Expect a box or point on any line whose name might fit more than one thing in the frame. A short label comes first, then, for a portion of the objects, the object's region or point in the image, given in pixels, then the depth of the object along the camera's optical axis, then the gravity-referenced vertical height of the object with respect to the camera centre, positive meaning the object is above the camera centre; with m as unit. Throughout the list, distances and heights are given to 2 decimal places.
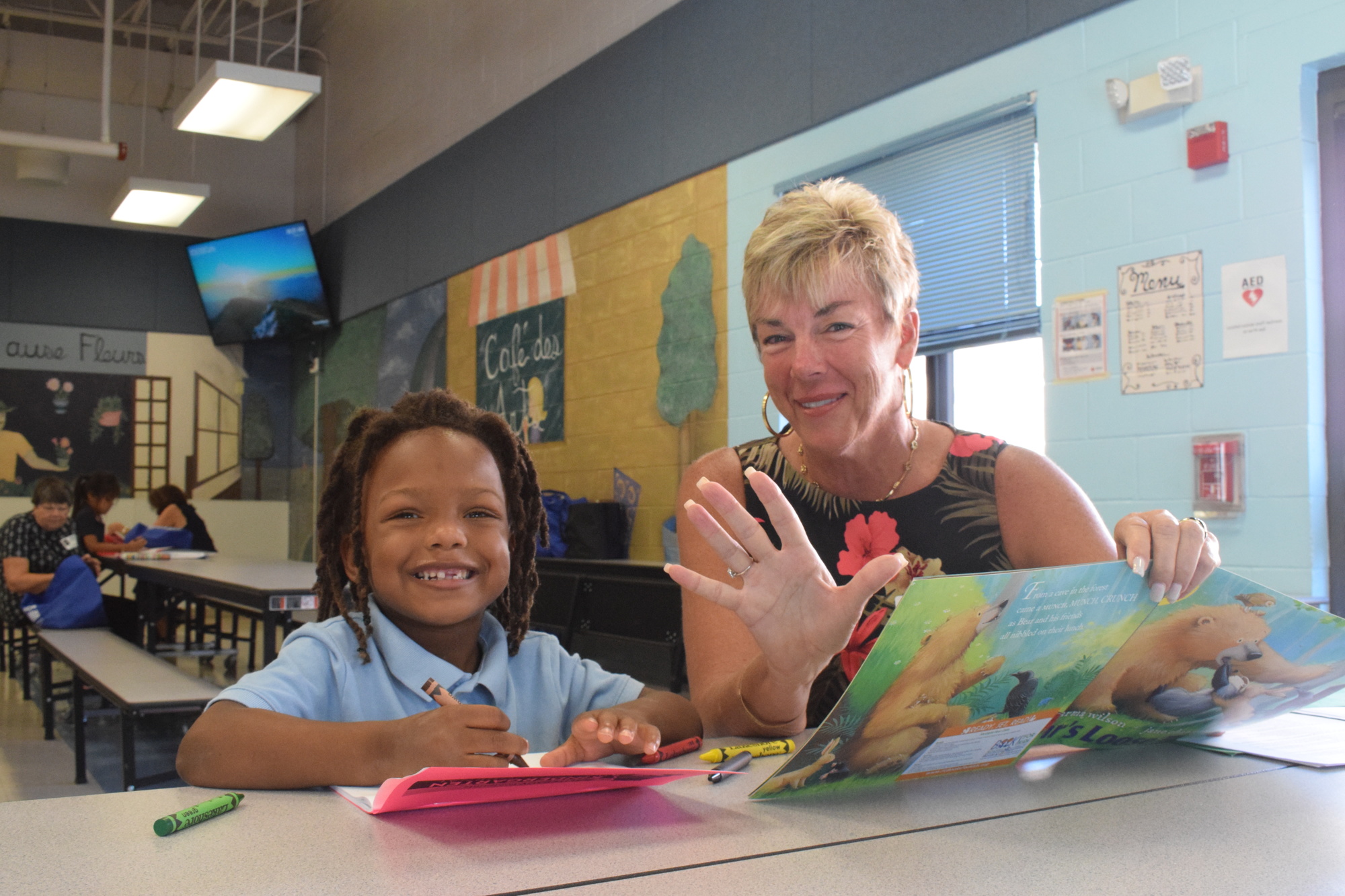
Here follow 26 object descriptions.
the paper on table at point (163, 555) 5.99 -0.39
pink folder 0.78 -0.24
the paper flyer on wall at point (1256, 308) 2.67 +0.44
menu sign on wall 2.84 +0.43
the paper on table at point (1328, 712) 1.34 -0.29
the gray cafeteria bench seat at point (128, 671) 3.16 -0.63
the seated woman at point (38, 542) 5.29 -0.29
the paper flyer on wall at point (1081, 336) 3.08 +0.43
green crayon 0.75 -0.24
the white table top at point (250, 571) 4.03 -0.40
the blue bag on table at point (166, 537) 6.98 -0.34
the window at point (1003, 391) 3.42 +0.31
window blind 3.38 +0.86
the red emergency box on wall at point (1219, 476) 2.73 +0.02
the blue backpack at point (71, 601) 5.08 -0.55
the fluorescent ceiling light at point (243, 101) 5.56 +2.10
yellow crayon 1.02 -0.26
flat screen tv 8.70 +1.67
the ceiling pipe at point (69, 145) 6.89 +2.21
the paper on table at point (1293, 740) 1.07 -0.28
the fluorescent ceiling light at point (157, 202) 7.52 +2.08
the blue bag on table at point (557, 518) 5.18 -0.16
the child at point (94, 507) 6.43 -0.13
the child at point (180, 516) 7.48 -0.21
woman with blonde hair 1.40 +0.03
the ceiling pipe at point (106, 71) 6.84 +2.70
